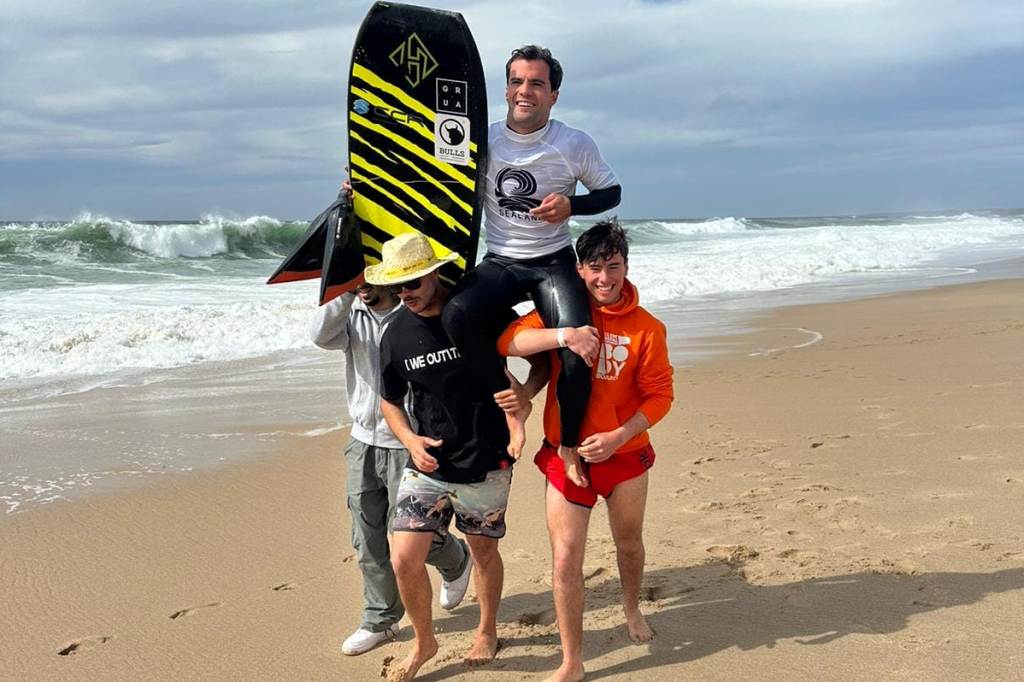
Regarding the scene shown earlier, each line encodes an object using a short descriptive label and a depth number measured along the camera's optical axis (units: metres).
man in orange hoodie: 3.21
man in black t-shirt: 3.30
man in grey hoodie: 3.66
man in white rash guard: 3.31
